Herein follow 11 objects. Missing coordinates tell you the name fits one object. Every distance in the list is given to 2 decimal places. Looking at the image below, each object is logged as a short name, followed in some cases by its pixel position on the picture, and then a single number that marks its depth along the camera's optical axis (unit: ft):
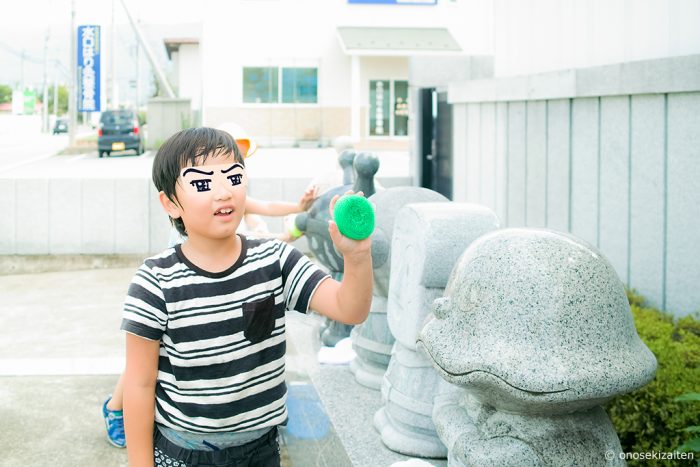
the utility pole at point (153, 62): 100.10
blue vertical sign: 87.30
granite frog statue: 7.43
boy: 6.81
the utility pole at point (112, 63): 128.36
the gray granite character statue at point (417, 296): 11.03
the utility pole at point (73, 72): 89.04
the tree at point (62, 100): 346.54
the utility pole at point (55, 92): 248.93
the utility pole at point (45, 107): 200.83
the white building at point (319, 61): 89.92
